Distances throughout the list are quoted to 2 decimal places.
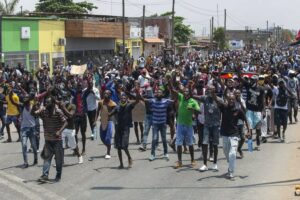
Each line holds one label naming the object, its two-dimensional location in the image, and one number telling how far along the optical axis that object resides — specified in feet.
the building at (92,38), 155.22
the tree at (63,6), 219.00
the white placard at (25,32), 129.59
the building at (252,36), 444.96
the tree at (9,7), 171.32
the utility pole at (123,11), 152.17
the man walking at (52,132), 36.63
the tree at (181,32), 295.89
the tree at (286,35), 575.17
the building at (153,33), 213.66
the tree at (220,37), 334.85
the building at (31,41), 123.65
